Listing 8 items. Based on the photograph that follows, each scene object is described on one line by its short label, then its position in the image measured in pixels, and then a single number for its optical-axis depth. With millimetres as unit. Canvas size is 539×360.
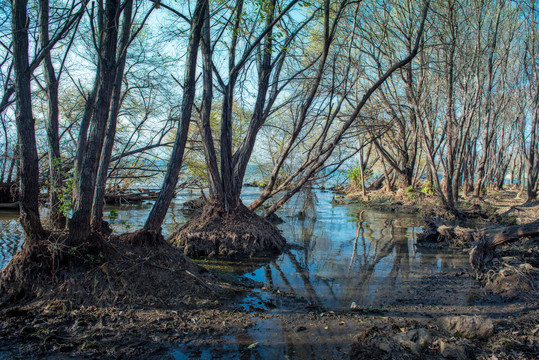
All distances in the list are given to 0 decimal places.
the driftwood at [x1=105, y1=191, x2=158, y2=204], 14562
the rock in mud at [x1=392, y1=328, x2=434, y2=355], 3252
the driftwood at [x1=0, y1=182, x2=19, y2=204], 11836
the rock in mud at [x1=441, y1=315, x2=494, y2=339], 3557
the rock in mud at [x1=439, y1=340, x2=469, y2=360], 3146
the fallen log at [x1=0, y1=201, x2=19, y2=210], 11883
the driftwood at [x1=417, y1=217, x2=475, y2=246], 8312
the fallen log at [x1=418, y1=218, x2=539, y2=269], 6483
